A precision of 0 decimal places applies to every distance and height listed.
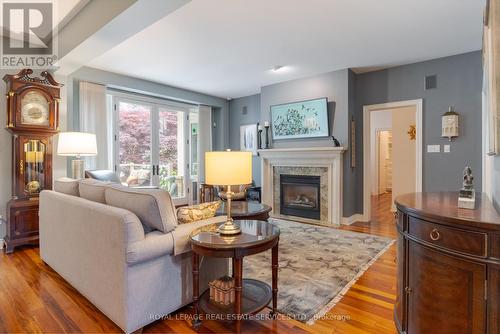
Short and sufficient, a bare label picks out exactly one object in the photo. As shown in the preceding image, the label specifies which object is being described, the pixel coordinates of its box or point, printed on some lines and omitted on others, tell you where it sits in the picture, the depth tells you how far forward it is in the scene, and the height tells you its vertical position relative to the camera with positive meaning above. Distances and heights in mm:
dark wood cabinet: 1106 -490
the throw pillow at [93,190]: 2189 -223
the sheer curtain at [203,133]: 6312 +714
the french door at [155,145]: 5082 +382
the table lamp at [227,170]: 1727 -45
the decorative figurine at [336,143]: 4553 +334
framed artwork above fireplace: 4699 +803
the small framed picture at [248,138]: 6254 +603
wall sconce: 3789 +540
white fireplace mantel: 4477 -24
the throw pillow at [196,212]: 2031 -386
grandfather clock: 3219 +261
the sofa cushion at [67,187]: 2582 -229
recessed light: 4301 +1557
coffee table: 2952 -563
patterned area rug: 2081 -1070
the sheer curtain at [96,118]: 4297 +753
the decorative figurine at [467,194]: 1381 -174
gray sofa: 1640 -616
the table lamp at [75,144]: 3250 +241
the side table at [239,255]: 1584 -562
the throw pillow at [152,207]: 1756 -294
